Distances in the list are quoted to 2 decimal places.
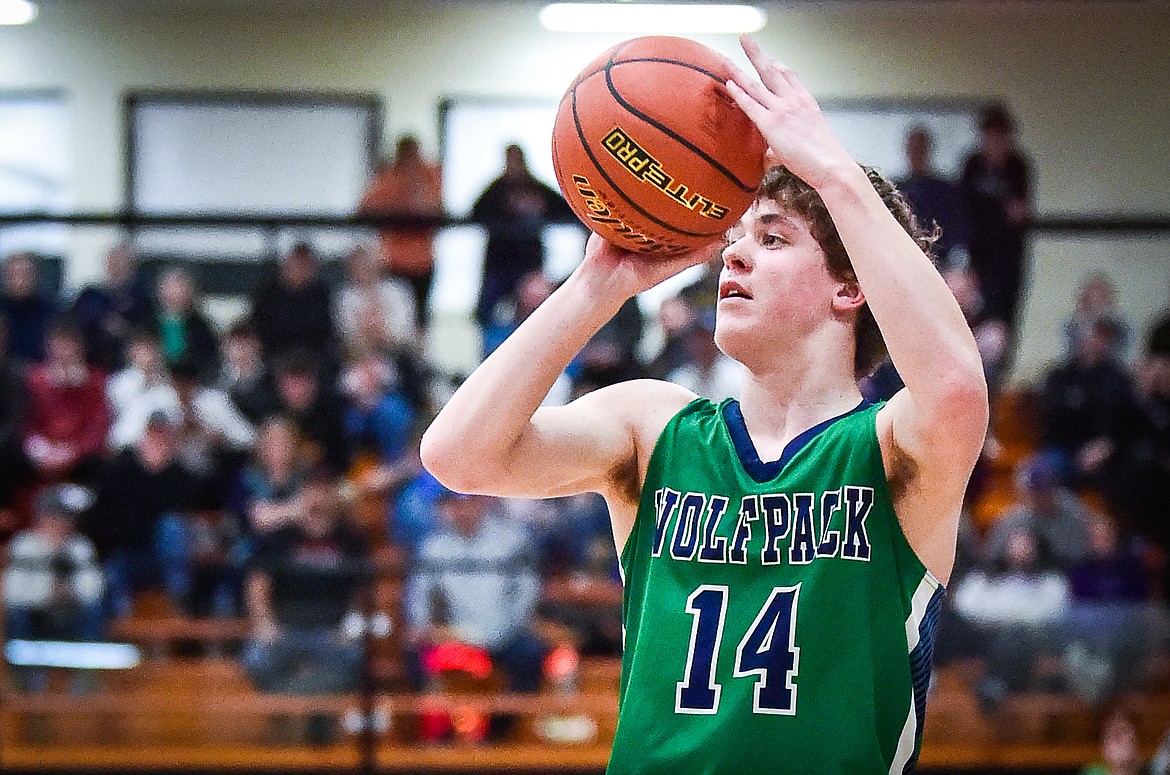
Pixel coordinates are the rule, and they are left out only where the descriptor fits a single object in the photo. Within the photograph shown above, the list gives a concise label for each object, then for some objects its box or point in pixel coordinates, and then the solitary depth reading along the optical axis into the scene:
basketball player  4.10
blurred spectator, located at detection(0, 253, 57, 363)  14.09
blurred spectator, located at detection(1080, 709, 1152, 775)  11.51
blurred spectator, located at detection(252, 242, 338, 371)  13.81
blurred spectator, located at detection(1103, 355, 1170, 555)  12.57
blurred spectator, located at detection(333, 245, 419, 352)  13.65
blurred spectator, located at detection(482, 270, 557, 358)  12.95
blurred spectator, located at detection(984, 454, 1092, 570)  12.27
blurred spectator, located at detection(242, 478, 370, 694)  11.94
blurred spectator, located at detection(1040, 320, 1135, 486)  12.73
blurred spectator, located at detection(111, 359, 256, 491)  13.84
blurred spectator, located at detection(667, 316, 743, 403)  12.88
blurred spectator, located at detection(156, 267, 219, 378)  13.91
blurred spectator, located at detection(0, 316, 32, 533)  13.98
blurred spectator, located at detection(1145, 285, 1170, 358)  12.80
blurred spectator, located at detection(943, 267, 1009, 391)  12.40
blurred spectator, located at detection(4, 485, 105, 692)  12.23
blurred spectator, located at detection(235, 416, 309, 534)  13.08
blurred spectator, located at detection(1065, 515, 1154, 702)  11.71
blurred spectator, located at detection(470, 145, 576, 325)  12.69
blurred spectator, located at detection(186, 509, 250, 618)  12.17
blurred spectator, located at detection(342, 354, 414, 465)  13.70
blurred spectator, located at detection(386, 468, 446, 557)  13.06
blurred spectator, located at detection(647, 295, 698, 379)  12.77
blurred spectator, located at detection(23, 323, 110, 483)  14.20
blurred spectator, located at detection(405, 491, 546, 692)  12.08
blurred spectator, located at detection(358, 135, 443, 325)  16.84
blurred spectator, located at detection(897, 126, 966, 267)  12.38
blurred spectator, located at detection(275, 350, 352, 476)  13.78
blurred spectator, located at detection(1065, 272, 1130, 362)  12.44
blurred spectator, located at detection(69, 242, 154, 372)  13.73
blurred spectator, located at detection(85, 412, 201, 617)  12.52
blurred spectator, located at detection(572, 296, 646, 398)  12.80
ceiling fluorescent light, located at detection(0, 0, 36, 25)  22.33
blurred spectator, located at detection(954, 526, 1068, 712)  11.73
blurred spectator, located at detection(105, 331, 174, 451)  13.90
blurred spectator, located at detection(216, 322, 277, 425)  14.02
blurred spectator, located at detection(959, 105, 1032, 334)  12.30
